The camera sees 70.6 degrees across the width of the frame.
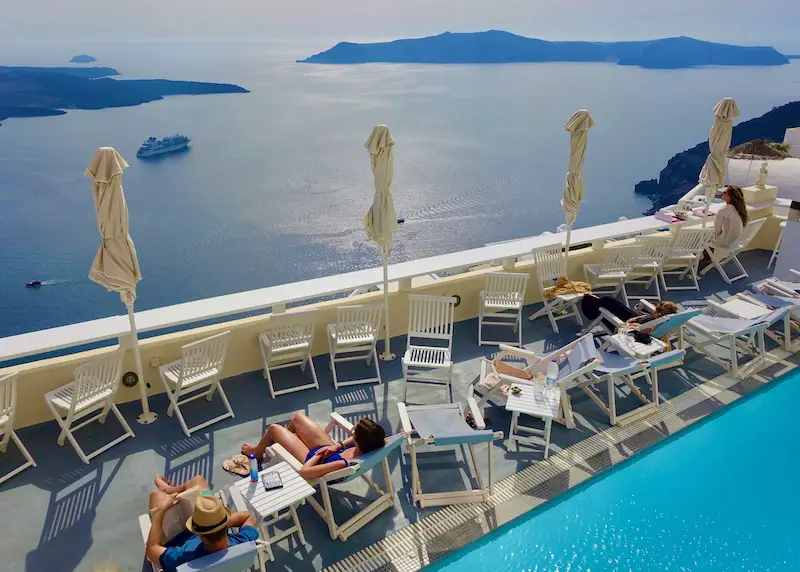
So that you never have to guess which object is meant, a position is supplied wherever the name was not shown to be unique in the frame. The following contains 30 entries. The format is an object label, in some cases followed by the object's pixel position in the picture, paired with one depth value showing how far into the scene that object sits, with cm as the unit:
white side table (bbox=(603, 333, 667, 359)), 541
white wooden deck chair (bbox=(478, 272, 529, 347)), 668
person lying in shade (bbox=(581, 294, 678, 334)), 580
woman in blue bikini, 386
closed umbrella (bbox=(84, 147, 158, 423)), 442
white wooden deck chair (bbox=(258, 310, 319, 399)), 569
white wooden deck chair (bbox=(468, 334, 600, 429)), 507
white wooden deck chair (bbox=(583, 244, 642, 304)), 756
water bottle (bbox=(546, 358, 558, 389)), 505
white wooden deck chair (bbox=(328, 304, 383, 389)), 591
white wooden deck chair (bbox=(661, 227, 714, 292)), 808
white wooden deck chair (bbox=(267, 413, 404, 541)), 382
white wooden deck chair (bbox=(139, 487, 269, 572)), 298
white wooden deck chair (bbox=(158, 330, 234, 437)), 507
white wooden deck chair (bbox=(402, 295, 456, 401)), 566
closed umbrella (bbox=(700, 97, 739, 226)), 833
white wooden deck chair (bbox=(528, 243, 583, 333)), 707
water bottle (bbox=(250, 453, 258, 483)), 377
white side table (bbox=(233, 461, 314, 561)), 358
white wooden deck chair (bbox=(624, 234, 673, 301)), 780
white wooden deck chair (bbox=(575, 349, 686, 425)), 521
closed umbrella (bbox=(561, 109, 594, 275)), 694
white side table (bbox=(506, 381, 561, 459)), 474
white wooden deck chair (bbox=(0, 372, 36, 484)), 448
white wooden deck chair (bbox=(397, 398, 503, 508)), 414
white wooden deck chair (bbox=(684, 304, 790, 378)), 598
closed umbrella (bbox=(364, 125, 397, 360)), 554
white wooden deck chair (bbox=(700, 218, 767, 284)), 823
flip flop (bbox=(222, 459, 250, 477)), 461
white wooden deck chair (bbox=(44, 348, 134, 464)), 468
